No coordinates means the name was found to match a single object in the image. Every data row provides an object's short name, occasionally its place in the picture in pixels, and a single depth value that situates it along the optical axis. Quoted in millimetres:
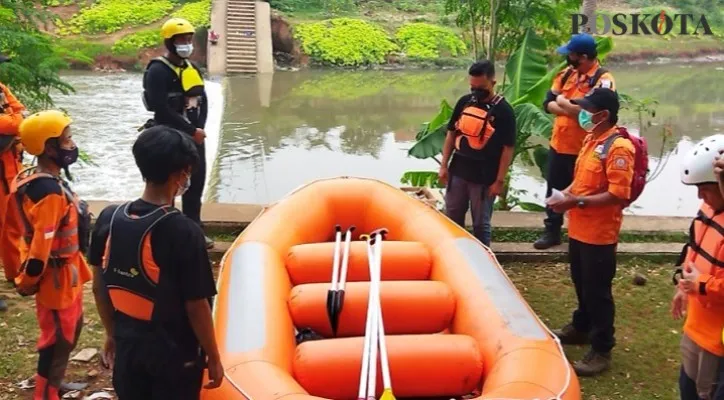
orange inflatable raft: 3001
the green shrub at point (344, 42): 20453
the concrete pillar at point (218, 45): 18125
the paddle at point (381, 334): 2749
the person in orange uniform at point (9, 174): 4172
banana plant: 5887
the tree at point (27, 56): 5914
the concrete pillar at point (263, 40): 18766
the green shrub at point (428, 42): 21312
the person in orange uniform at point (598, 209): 3654
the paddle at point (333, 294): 3520
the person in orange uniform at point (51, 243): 3145
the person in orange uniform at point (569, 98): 4770
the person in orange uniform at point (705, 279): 2723
